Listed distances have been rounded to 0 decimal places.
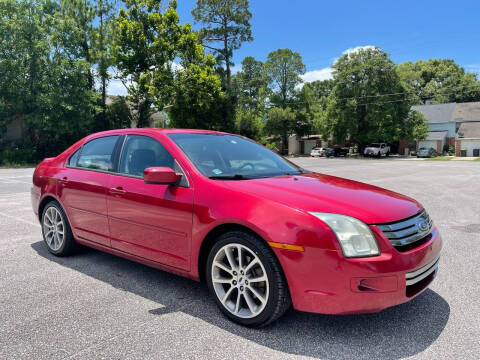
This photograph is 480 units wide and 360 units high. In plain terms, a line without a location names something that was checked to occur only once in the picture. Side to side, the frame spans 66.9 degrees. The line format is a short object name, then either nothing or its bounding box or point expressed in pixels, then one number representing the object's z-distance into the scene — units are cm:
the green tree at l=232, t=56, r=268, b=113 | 6162
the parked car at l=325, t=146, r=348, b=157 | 5394
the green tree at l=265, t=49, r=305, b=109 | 6028
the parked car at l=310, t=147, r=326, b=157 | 5478
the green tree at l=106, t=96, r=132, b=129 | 3597
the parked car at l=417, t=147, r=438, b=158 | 4825
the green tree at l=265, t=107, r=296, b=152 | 5784
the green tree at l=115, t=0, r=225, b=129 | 3156
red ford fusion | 249
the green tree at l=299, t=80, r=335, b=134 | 5497
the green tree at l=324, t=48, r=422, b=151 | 4850
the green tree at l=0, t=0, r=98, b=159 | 2927
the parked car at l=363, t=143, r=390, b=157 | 4975
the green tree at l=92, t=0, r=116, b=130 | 3484
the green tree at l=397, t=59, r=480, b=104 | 7350
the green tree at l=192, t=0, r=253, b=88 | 4272
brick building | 5239
